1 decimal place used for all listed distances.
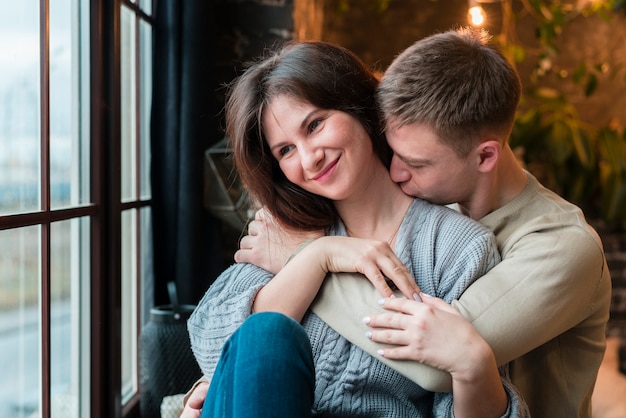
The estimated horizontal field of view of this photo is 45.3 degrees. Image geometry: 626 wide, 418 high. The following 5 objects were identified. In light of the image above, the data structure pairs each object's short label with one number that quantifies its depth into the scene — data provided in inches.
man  53.2
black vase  92.5
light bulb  154.8
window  61.9
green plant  165.5
